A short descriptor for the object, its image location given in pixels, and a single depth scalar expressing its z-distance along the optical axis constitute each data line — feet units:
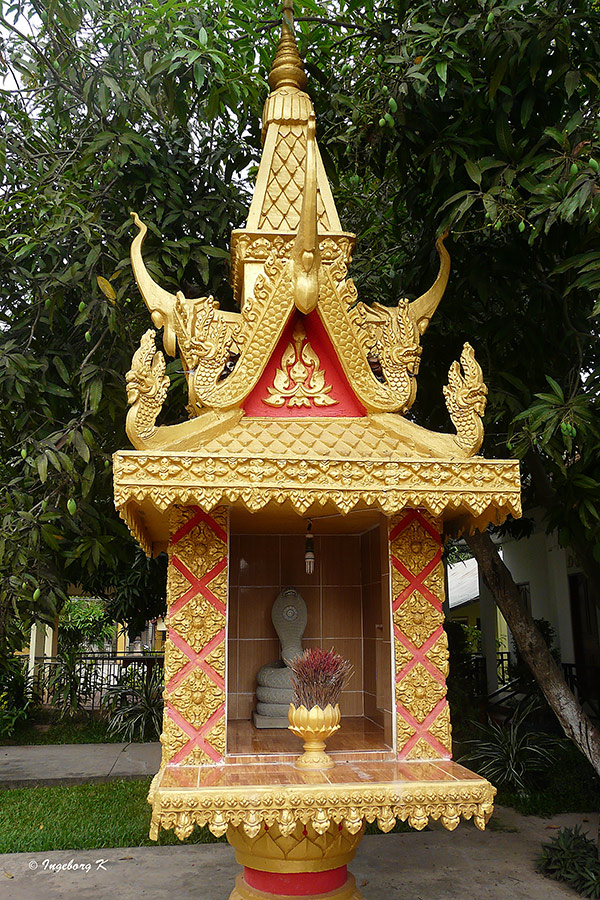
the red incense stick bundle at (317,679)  12.47
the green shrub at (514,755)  27.99
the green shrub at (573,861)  19.53
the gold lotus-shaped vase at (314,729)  12.28
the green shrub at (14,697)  41.78
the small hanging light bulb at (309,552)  15.03
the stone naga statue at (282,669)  15.38
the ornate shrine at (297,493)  11.55
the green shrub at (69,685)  43.78
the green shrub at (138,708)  39.60
